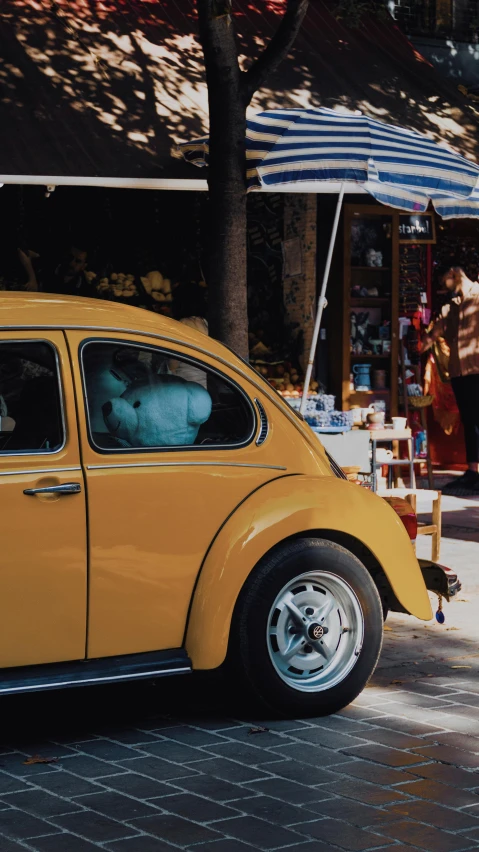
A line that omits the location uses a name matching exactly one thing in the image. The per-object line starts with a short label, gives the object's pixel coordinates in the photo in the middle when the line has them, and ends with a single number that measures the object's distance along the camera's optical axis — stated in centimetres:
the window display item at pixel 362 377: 1385
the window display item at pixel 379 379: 1397
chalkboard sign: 1419
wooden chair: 927
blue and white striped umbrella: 964
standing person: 1366
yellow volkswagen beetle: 520
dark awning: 1124
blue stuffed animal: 553
